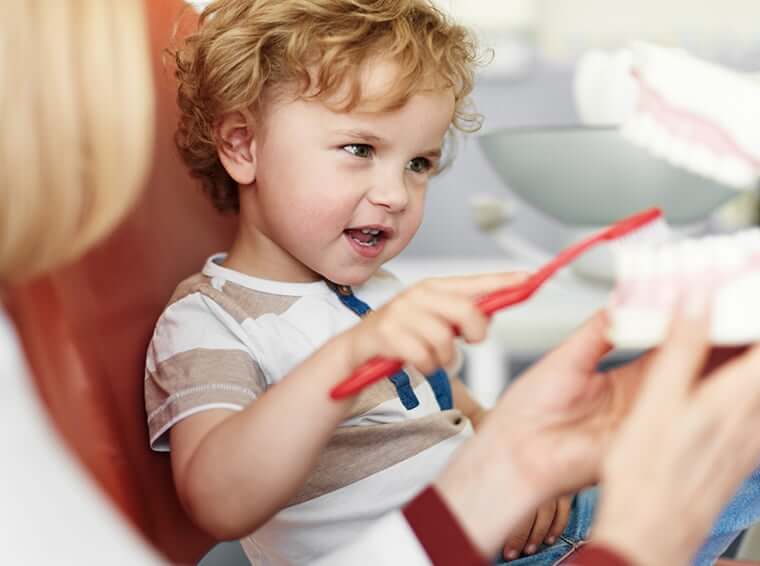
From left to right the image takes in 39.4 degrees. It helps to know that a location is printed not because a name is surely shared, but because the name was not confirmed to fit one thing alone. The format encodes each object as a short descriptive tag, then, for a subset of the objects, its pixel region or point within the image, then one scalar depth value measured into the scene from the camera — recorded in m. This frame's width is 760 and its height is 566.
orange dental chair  0.68
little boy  0.81
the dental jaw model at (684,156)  0.57
